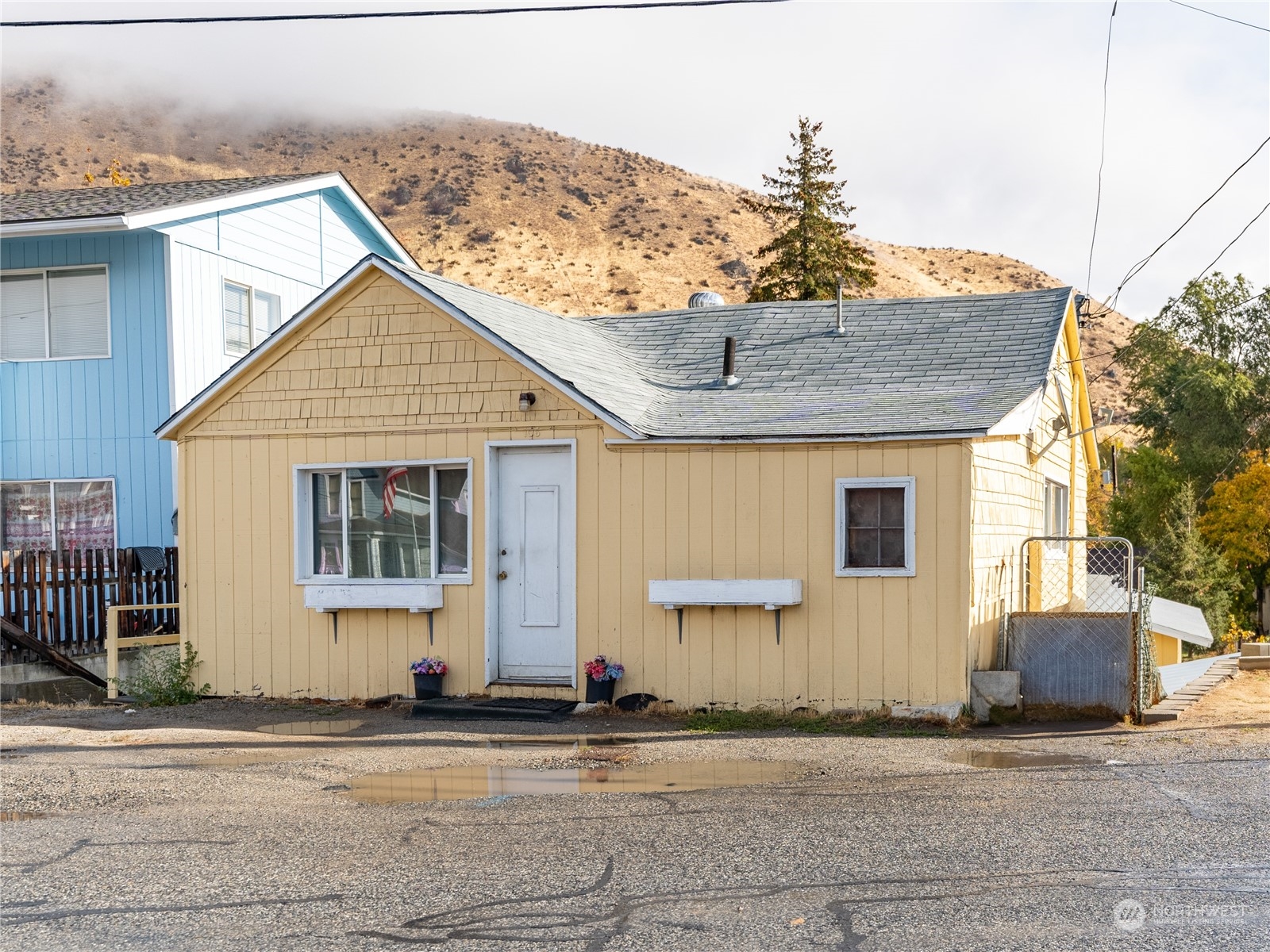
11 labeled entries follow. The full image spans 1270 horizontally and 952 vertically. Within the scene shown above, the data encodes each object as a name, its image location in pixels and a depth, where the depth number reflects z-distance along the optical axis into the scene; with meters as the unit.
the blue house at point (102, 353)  17.62
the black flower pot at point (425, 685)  12.59
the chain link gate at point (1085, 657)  11.41
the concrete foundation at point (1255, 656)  16.09
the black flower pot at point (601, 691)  12.09
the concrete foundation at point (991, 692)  11.52
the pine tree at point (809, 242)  39.22
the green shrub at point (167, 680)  13.53
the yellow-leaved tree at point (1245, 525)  27.38
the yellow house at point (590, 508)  11.50
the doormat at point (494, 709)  11.84
